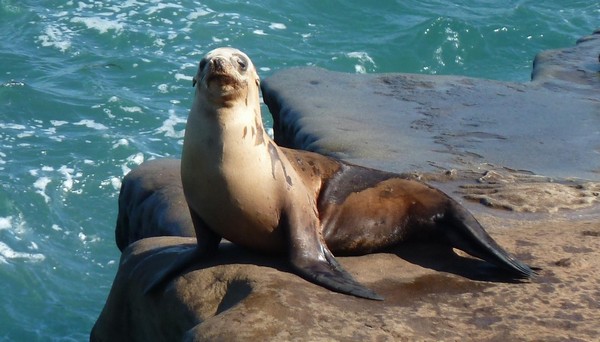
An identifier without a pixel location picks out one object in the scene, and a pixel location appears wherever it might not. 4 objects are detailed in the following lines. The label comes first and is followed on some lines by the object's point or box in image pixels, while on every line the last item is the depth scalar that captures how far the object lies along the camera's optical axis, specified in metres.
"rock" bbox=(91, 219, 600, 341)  7.59
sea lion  8.43
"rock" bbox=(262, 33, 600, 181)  13.42
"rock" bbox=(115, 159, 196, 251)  12.29
